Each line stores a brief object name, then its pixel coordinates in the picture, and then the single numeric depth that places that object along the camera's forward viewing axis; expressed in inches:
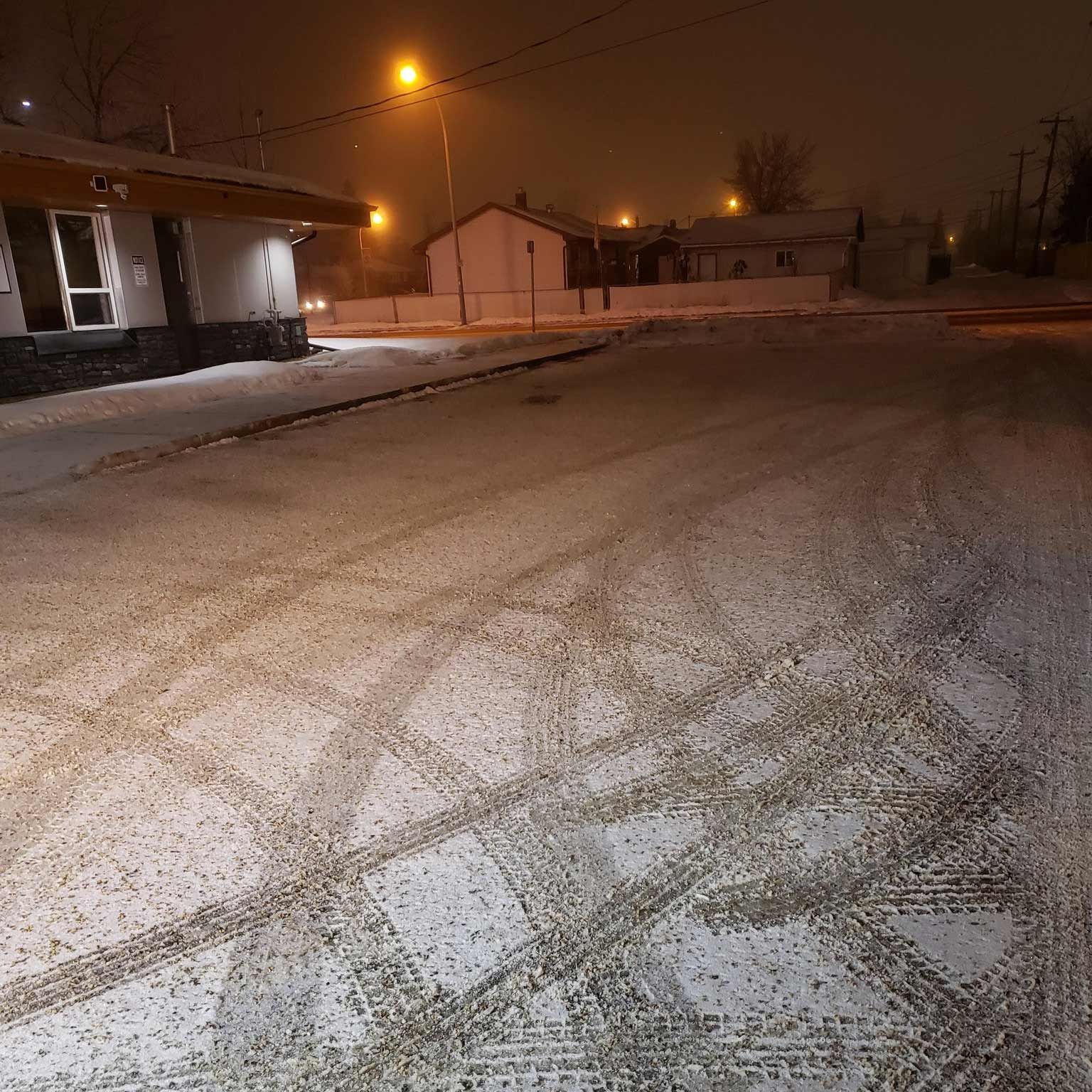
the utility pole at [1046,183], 2478.2
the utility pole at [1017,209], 3029.3
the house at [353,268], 3216.0
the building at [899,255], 2377.0
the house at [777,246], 2062.0
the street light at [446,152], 1025.5
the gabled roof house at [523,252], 2128.4
